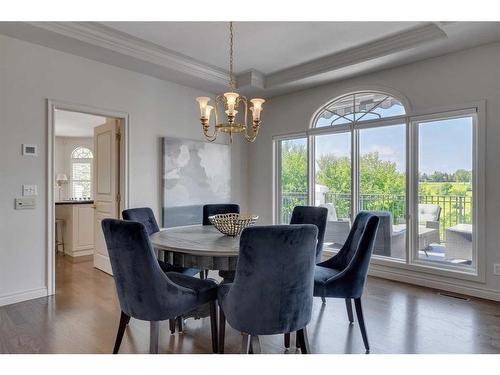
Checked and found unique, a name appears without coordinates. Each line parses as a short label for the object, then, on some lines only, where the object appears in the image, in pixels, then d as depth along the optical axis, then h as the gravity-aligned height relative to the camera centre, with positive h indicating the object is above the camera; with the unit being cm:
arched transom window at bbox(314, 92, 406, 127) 409 +108
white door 411 +10
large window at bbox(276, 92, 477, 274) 358 +15
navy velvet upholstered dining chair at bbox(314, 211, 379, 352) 225 -68
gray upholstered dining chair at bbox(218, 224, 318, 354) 165 -52
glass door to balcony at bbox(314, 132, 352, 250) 454 +7
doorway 340 -13
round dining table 204 -41
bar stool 549 -80
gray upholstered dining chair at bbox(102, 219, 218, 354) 185 -58
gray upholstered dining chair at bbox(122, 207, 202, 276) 289 -32
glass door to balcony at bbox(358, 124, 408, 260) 400 +6
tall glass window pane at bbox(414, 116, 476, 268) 352 -7
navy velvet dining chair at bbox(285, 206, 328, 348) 296 -31
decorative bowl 251 -29
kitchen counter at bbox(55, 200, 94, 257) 516 -66
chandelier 251 +62
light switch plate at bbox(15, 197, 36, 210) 318 -16
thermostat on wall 321 +39
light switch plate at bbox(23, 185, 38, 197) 322 -2
